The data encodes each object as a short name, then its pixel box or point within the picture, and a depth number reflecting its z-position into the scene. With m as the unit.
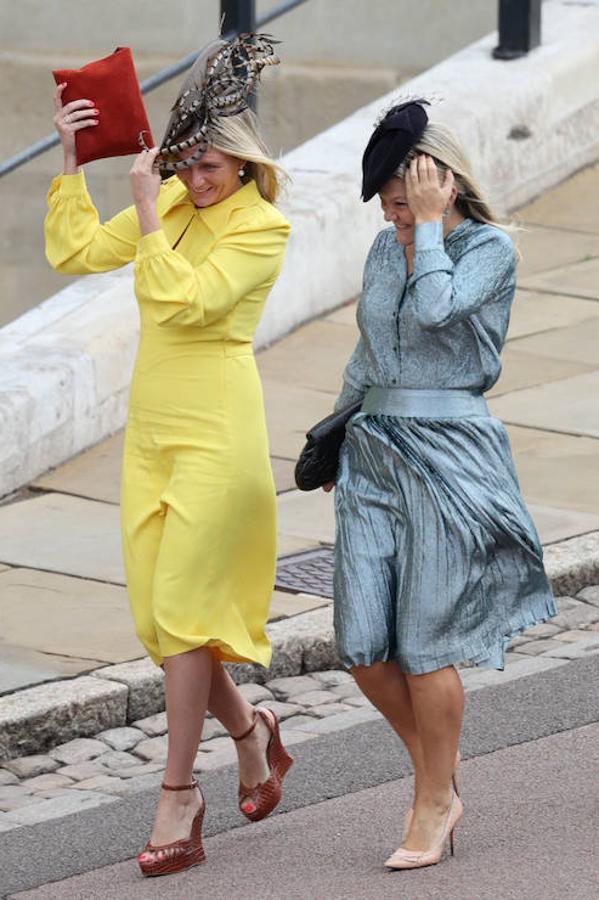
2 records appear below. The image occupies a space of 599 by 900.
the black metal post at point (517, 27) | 24.12
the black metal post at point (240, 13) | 21.45
